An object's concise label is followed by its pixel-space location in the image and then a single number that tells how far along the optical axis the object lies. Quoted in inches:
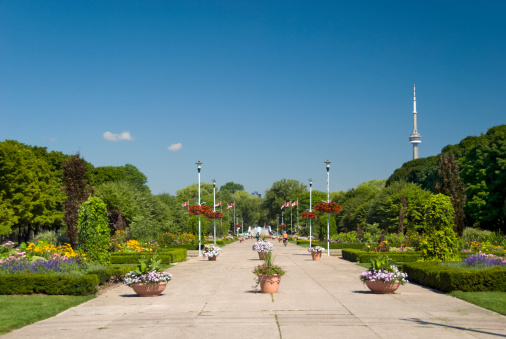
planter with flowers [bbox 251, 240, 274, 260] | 1206.3
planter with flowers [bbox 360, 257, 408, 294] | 684.1
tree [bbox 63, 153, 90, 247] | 1544.0
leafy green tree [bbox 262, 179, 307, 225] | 5669.3
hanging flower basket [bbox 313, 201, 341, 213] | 1641.7
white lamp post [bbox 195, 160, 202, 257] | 1758.1
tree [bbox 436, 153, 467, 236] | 1684.3
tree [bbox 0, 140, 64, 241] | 1964.8
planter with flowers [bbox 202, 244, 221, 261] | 1450.8
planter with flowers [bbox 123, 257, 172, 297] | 675.4
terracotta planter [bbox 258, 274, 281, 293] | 694.5
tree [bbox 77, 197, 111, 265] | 918.4
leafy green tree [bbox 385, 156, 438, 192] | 2810.0
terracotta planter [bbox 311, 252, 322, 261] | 1476.4
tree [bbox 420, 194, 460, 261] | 951.0
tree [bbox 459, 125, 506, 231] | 2013.2
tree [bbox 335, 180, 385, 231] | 3351.4
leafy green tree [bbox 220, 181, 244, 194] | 7536.4
